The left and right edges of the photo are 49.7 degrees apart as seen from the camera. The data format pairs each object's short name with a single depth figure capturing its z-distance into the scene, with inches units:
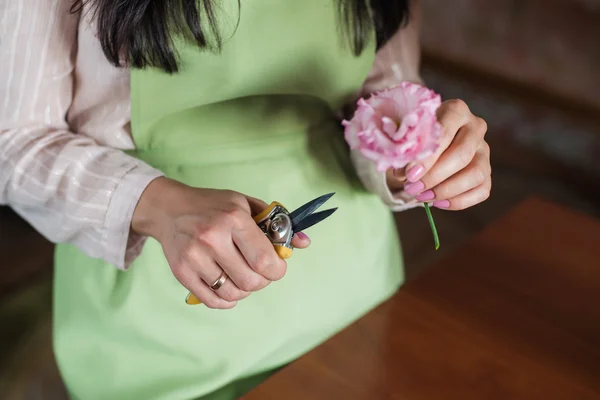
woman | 23.9
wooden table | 25.3
